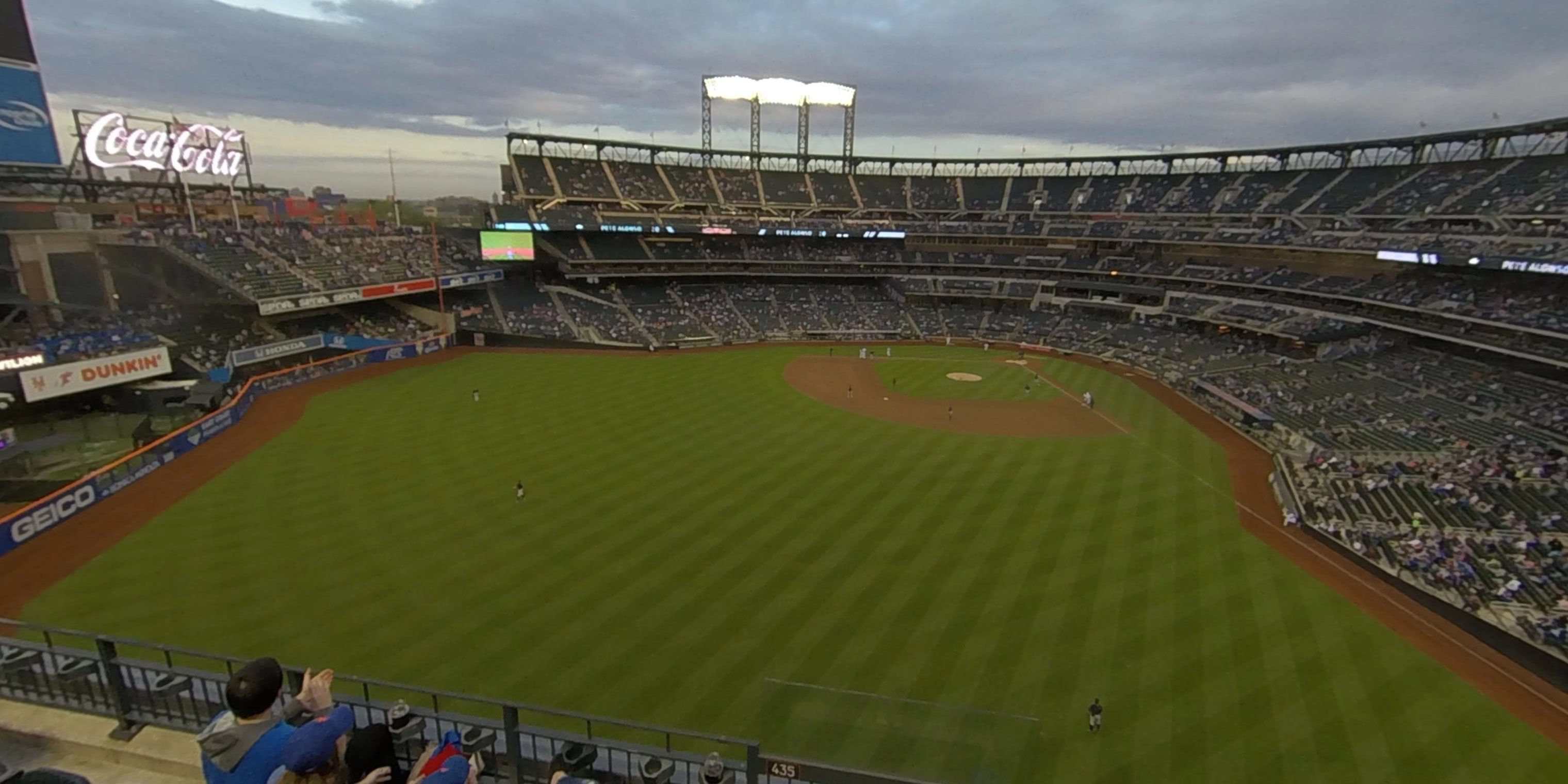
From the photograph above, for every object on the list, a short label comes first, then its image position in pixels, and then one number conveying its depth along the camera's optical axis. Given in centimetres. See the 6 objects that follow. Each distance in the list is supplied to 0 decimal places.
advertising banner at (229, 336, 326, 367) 3981
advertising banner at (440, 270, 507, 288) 5516
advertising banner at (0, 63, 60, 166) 3209
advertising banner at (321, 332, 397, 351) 4603
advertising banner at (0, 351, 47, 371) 2805
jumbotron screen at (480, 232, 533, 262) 5950
